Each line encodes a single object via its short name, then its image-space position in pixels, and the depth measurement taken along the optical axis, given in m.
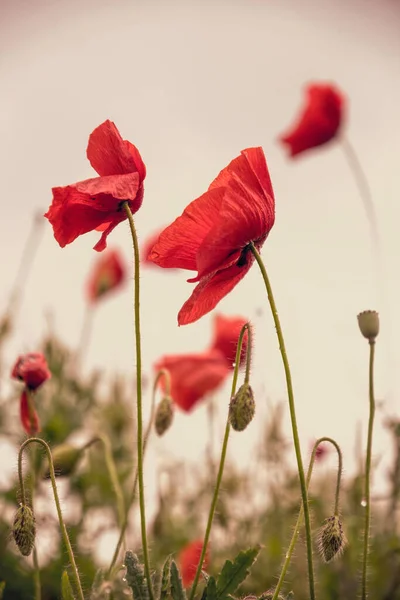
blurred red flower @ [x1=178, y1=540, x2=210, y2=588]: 0.69
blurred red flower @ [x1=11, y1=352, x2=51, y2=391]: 0.64
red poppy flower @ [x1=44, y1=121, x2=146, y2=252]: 0.57
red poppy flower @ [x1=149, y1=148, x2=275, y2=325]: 0.56
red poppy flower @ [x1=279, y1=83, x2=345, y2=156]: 1.22
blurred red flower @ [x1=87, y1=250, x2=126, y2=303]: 2.66
